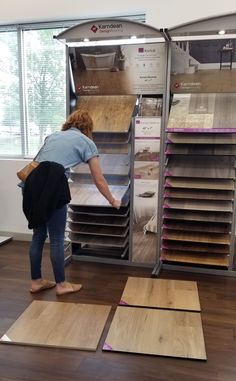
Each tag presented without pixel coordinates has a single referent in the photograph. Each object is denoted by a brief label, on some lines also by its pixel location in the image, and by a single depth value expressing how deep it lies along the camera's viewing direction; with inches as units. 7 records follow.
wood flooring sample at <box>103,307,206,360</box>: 76.7
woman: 93.9
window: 149.1
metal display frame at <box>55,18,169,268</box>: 105.0
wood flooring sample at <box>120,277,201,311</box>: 96.8
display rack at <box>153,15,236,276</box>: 110.3
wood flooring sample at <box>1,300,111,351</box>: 79.4
